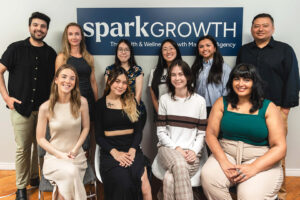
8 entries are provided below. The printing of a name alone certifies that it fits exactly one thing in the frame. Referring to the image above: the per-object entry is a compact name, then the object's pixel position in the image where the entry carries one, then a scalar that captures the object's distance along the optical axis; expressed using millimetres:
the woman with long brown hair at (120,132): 2278
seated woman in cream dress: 2211
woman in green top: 2061
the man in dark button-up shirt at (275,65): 2727
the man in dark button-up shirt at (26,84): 2742
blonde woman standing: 2906
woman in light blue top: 2826
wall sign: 3154
